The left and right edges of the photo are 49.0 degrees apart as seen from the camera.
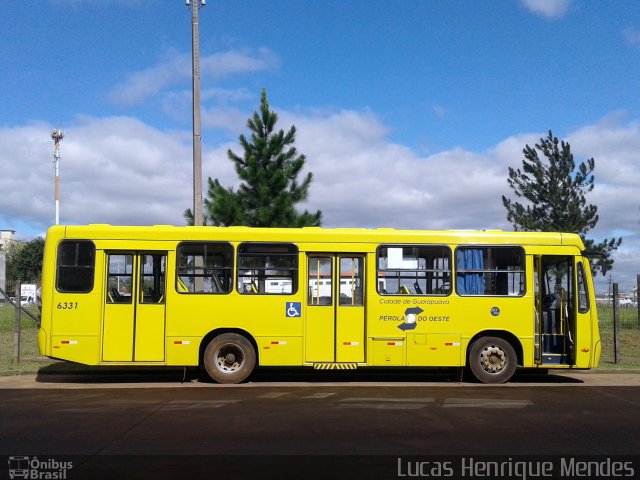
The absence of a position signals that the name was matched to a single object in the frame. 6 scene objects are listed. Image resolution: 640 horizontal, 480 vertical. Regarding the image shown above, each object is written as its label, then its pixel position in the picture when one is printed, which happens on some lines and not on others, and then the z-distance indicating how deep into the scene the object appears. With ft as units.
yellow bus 44.88
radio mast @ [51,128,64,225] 155.63
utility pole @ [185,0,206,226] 56.95
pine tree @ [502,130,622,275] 119.85
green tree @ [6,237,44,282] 254.27
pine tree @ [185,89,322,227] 70.33
